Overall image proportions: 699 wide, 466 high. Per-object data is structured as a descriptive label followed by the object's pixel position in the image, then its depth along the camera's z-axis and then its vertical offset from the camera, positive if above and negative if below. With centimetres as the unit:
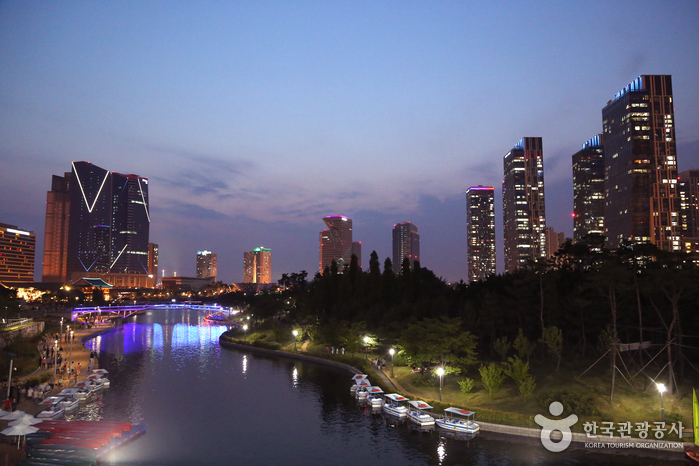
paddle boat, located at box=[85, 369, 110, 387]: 5684 -1322
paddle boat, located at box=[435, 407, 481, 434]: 3884 -1302
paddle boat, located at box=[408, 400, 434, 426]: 4153 -1316
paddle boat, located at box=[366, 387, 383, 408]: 4826 -1336
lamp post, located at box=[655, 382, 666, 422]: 3610 -958
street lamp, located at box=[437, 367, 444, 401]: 4616 -1064
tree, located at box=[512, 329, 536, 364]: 4887 -786
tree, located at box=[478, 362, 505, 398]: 4450 -1036
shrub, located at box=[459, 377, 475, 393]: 4645 -1144
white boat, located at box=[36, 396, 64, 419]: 4178 -1291
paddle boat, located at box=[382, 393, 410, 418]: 4462 -1340
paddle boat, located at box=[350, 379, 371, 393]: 5328 -1306
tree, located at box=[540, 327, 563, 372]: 4693 -685
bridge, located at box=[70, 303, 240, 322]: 15666 -1486
